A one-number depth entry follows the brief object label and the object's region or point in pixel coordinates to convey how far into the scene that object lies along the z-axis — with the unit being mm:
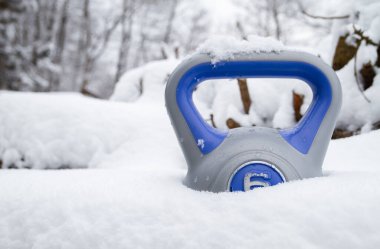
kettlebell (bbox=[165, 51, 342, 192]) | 511
